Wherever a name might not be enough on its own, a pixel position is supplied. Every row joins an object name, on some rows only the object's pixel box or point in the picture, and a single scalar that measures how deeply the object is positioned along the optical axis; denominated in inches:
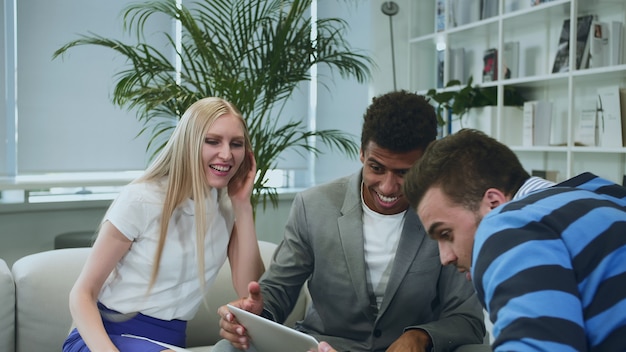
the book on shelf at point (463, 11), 155.6
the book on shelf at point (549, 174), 139.3
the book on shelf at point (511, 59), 149.3
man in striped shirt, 33.0
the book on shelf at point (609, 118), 120.6
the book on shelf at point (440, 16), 167.3
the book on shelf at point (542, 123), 137.0
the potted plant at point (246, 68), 124.3
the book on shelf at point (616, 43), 122.3
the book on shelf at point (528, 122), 139.5
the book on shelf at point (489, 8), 150.6
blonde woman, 70.8
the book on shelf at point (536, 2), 139.2
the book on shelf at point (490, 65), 150.3
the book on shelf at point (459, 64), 164.2
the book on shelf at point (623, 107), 120.3
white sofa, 81.8
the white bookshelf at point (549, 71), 127.7
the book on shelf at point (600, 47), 124.6
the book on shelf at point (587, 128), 126.6
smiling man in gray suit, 68.9
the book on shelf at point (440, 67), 169.1
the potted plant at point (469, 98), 147.2
